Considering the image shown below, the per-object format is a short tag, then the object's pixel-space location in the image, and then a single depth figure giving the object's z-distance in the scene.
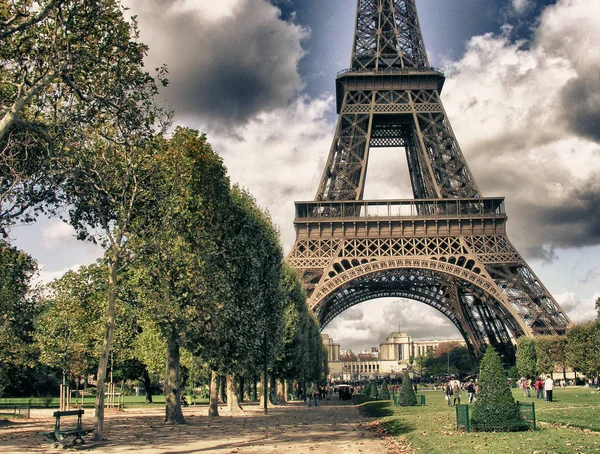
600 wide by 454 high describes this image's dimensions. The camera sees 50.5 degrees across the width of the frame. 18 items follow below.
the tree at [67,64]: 15.97
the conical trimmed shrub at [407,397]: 43.75
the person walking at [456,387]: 40.88
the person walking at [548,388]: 39.81
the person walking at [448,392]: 42.75
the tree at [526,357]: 65.75
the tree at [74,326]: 38.94
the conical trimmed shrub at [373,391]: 67.81
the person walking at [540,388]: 45.70
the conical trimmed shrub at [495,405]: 21.02
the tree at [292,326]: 51.29
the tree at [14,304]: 35.97
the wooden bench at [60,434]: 19.58
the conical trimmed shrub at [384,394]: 58.49
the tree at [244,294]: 30.42
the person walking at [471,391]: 43.06
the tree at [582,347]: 66.75
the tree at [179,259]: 26.36
